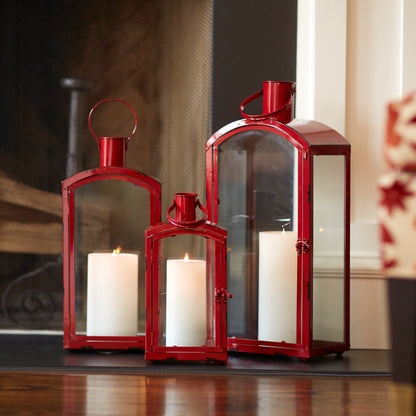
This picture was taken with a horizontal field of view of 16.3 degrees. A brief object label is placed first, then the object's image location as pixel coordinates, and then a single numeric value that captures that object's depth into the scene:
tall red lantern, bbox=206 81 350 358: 2.63
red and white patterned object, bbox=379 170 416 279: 1.93
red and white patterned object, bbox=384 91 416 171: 1.86
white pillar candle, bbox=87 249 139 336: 2.68
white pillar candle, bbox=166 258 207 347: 2.59
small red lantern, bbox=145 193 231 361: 2.58
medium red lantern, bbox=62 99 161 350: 2.68
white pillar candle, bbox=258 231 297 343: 2.65
